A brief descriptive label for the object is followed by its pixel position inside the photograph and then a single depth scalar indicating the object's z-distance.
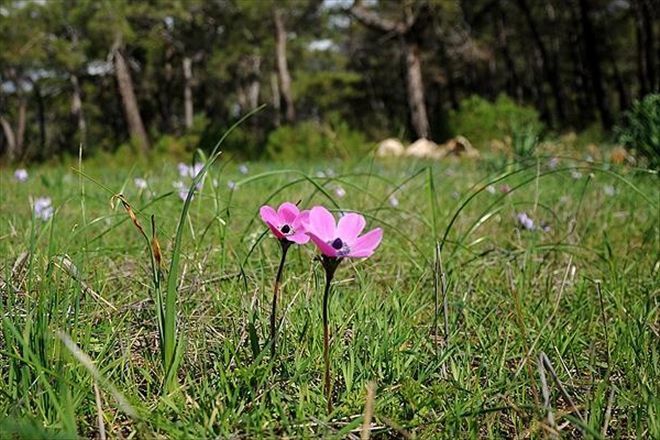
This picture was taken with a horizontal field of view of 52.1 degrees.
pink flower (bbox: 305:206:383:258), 0.88
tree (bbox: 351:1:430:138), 15.27
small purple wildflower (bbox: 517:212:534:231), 2.10
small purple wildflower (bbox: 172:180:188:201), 2.28
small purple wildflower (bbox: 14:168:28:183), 3.36
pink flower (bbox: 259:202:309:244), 0.92
